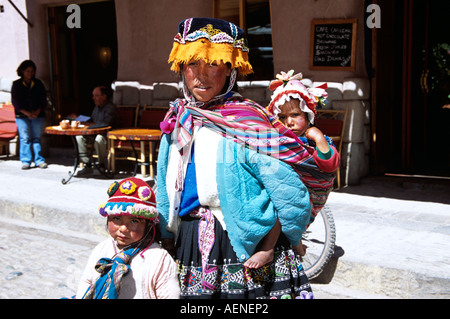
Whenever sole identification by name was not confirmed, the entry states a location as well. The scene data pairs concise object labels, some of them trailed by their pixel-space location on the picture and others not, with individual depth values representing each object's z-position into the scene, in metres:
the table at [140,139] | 6.40
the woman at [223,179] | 1.85
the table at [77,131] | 6.71
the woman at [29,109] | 8.16
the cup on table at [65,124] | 6.78
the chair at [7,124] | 9.09
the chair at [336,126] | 6.23
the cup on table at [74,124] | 6.90
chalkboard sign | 6.24
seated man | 7.48
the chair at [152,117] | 7.74
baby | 1.90
